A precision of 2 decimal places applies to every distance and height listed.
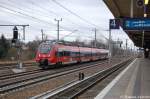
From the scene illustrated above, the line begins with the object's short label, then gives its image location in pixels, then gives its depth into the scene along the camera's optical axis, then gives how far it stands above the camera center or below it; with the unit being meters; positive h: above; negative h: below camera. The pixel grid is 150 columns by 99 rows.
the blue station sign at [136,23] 30.58 +2.42
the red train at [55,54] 39.30 -0.23
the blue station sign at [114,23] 41.05 +3.24
